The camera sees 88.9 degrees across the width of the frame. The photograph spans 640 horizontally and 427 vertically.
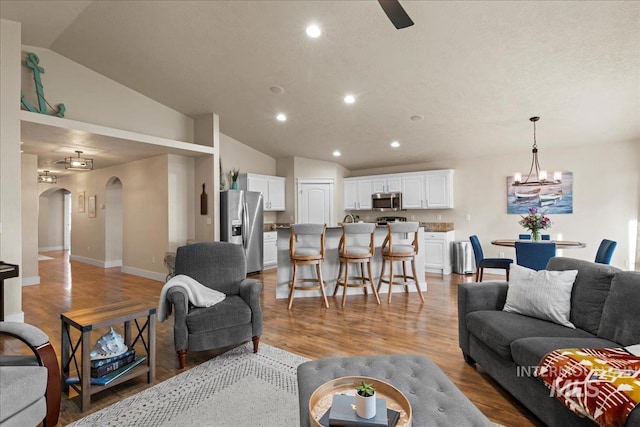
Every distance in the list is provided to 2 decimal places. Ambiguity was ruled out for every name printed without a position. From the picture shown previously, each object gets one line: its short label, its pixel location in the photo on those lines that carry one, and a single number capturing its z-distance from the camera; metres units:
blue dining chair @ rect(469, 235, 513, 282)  4.80
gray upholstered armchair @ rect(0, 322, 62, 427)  1.45
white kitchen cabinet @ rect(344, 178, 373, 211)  7.88
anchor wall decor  4.28
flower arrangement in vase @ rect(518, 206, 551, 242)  4.61
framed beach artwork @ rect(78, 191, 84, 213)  8.38
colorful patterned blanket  1.31
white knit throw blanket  2.66
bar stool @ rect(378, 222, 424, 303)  4.48
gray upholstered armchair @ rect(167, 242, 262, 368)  2.58
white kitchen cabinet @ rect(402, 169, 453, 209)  6.84
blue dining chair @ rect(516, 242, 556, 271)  4.09
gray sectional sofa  1.80
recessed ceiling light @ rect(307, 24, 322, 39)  3.52
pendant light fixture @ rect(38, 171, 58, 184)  7.54
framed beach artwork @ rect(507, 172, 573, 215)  5.83
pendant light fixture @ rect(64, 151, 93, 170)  5.40
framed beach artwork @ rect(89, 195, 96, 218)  7.94
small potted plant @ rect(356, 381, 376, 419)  1.19
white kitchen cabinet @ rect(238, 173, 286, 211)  7.05
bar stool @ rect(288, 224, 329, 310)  4.17
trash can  6.38
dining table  4.35
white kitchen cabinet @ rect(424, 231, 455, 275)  6.46
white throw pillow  2.22
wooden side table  2.05
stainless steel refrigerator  6.04
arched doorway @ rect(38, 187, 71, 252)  11.05
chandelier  4.46
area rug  1.93
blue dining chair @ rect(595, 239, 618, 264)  4.00
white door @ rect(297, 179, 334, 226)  7.80
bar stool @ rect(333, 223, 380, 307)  4.36
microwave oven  7.34
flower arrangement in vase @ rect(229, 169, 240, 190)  6.38
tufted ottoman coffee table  1.29
